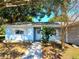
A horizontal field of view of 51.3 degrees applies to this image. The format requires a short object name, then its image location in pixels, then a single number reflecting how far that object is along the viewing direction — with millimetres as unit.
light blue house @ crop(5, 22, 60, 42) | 11880
